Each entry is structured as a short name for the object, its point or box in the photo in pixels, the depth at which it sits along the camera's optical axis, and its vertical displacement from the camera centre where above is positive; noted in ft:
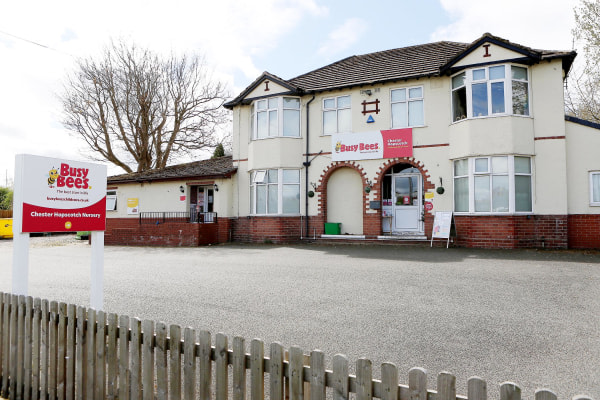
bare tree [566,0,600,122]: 54.65 +25.69
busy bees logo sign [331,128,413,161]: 50.70 +9.77
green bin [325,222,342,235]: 54.29 -1.14
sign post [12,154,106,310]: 13.14 +0.53
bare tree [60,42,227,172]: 88.22 +24.70
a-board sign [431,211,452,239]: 46.03 -0.60
